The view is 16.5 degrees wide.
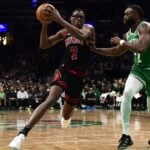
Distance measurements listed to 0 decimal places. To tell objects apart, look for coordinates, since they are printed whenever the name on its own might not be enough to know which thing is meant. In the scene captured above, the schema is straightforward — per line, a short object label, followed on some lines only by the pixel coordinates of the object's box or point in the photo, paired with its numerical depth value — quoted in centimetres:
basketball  670
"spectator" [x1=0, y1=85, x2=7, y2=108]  2302
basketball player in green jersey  726
